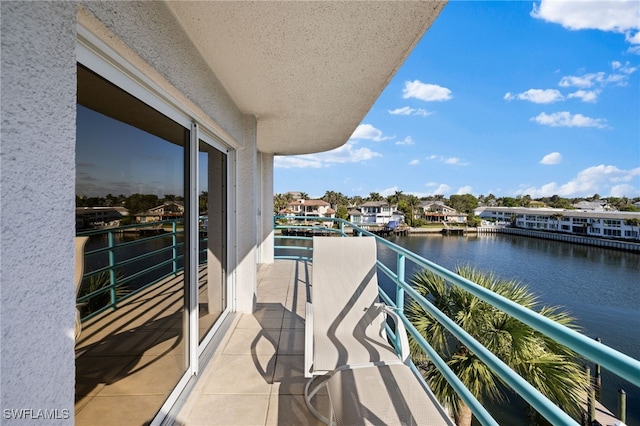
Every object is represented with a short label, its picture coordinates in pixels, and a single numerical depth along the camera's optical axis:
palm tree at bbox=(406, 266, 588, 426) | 3.24
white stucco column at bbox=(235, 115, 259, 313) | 3.54
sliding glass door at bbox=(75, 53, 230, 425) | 1.28
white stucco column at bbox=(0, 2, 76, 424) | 0.72
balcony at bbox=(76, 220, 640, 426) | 0.97
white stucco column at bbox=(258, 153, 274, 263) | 6.14
